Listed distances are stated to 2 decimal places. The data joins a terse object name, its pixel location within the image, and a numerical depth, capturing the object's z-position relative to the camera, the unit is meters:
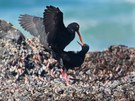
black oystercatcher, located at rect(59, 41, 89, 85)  15.26
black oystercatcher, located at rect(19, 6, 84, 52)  14.63
